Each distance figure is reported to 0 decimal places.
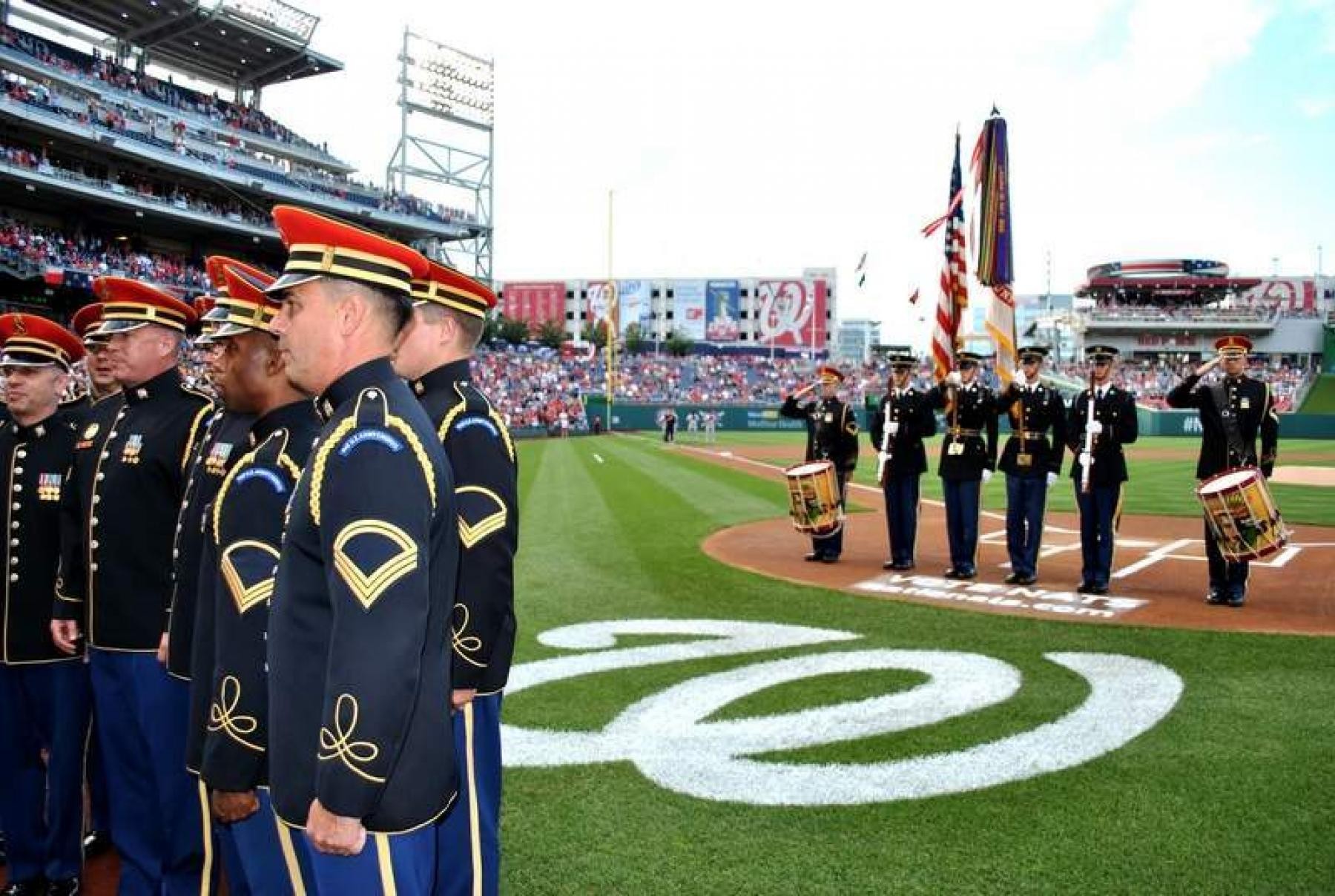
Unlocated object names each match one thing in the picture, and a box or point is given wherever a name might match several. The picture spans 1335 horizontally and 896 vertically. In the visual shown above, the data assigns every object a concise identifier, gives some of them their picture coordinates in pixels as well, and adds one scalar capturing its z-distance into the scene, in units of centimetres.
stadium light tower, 6531
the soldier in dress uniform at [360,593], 231
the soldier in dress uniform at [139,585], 379
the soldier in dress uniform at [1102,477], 976
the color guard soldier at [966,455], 1067
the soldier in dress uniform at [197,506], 348
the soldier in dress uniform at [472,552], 342
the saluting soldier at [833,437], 1202
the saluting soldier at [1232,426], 903
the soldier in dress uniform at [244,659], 279
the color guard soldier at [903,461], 1127
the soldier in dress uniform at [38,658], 421
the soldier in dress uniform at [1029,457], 1025
